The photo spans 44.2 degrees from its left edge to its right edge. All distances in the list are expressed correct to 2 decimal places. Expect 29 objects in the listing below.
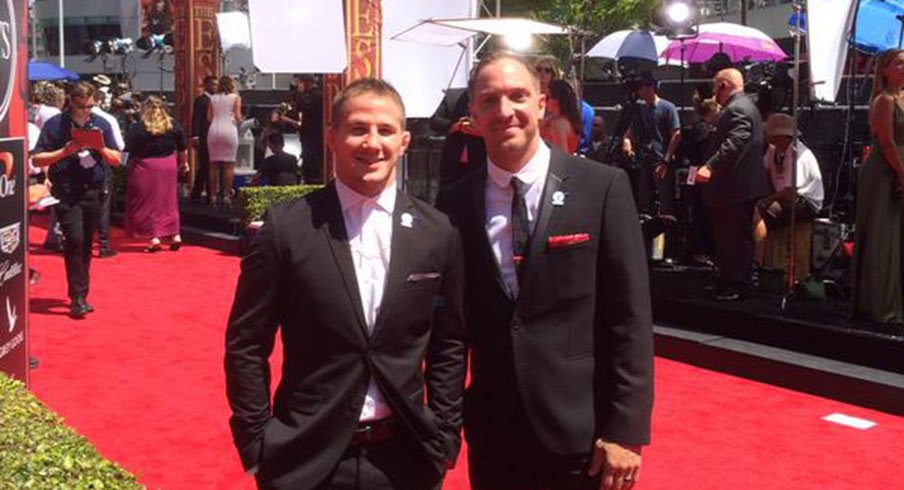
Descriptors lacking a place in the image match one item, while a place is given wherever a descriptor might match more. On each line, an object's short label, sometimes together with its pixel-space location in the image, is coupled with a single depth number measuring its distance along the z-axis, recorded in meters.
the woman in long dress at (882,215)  7.20
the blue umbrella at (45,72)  23.62
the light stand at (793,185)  7.83
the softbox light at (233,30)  23.78
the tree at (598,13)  42.62
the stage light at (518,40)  12.65
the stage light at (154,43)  32.13
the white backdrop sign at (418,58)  11.95
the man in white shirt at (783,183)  9.01
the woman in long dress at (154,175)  12.41
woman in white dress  15.68
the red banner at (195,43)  17.50
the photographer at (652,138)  11.03
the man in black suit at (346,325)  2.71
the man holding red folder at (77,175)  8.81
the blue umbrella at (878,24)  11.58
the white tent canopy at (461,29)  11.72
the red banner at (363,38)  11.03
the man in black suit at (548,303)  2.78
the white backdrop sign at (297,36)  10.17
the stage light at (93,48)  39.19
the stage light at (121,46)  39.72
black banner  4.42
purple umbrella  15.45
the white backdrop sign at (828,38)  7.97
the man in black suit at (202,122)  16.08
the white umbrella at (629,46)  15.55
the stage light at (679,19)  12.45
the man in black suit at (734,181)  8.12
